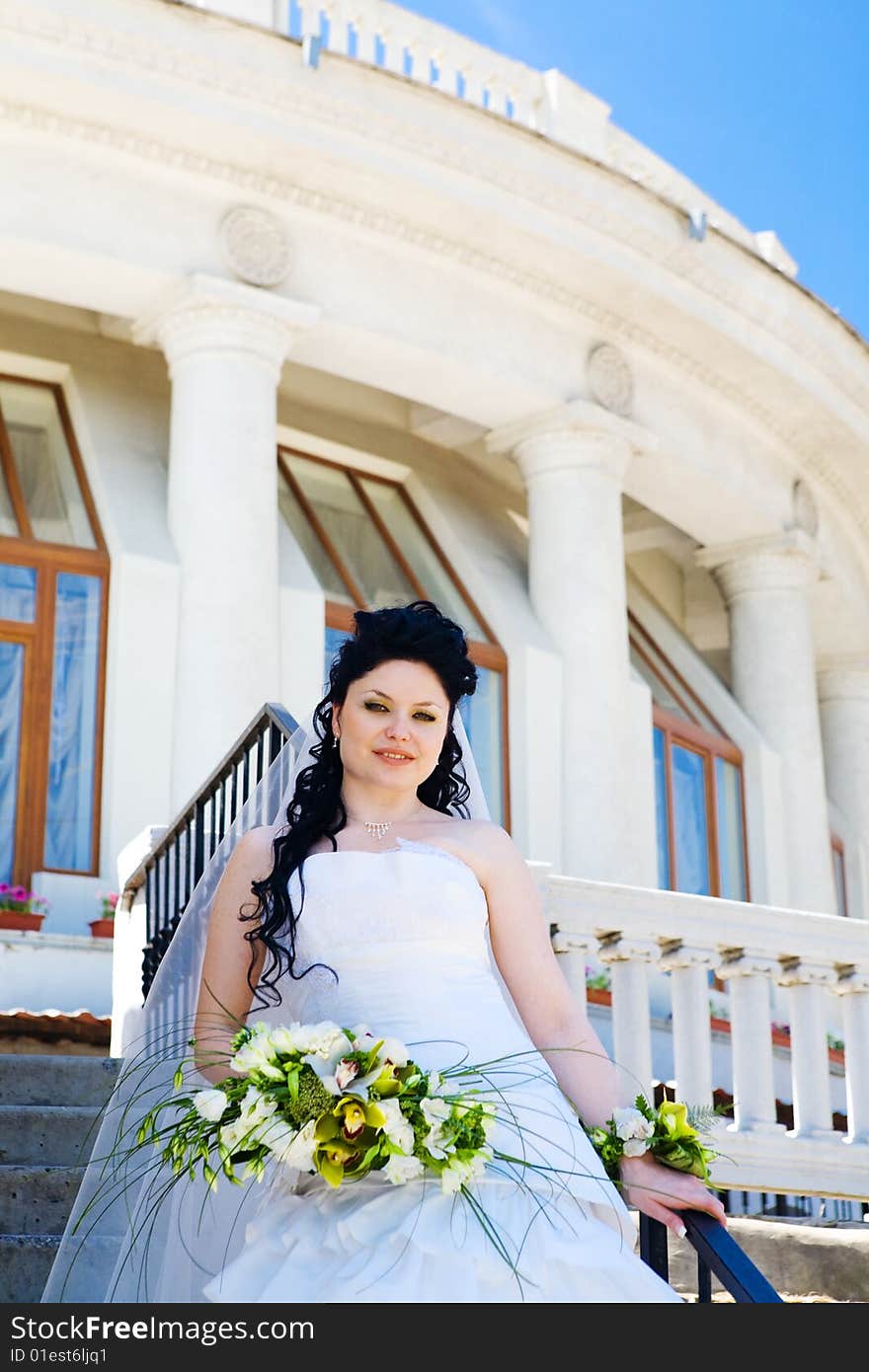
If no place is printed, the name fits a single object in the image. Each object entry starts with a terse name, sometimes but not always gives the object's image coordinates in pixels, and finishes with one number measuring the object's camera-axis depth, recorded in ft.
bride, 11.23
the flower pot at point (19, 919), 39.06
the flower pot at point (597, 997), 44.19
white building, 41.93
